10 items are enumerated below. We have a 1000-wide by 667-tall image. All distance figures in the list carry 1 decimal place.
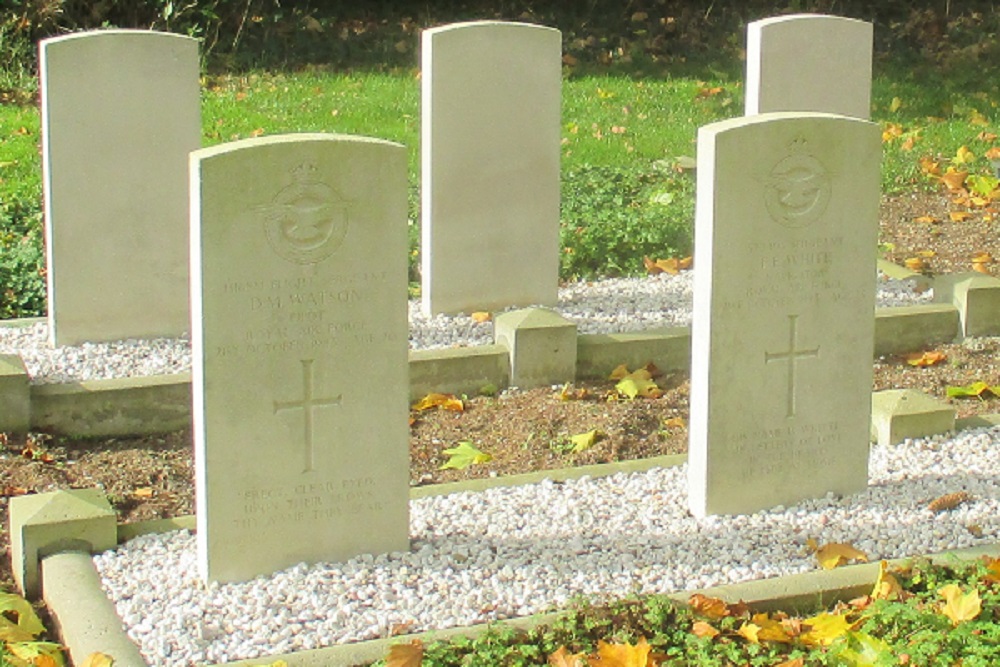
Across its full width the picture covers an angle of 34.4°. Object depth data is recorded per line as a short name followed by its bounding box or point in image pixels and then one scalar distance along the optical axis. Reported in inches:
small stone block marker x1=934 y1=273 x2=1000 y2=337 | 314.0
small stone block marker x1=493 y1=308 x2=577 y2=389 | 287.4
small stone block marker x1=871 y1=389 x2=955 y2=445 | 250.4
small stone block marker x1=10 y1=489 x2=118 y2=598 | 202.7
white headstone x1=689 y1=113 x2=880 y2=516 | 211.2
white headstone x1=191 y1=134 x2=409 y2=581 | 190.7
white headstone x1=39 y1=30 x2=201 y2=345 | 297.6
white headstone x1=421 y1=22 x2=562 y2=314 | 315.3
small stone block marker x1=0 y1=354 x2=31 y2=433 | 258.8
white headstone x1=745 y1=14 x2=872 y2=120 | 334.3
